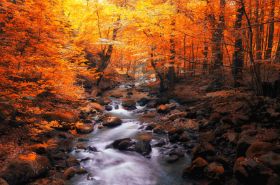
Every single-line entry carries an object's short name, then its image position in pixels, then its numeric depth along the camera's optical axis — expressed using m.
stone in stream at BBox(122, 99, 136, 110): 18.74
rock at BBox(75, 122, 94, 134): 13.20
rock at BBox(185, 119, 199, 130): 12.27
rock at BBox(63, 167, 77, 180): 8.37
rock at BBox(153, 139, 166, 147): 10.98
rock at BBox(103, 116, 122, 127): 14.45
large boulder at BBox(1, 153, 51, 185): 7.39
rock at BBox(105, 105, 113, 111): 18.17
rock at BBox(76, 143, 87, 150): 11.11
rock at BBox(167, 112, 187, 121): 14.05
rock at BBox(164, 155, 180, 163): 9.51
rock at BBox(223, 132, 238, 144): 9.12
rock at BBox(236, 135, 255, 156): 7.95
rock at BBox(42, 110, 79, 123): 12.48
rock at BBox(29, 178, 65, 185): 7.73
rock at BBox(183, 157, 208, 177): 8.06
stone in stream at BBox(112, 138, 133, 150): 11.17
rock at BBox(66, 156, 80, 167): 9.34
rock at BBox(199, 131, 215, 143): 9.98
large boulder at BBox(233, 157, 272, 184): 6.34
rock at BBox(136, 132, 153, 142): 11.88
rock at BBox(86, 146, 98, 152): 11.07
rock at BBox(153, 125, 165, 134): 12.63
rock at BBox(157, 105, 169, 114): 16.00
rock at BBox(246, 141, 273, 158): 7.11
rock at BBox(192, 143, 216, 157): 8.70
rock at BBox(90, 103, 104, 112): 17.52
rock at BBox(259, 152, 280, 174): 6.27
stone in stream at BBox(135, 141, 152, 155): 10.49
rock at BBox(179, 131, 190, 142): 11.05
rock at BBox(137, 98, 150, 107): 19.58
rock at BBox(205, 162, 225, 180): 7.49
